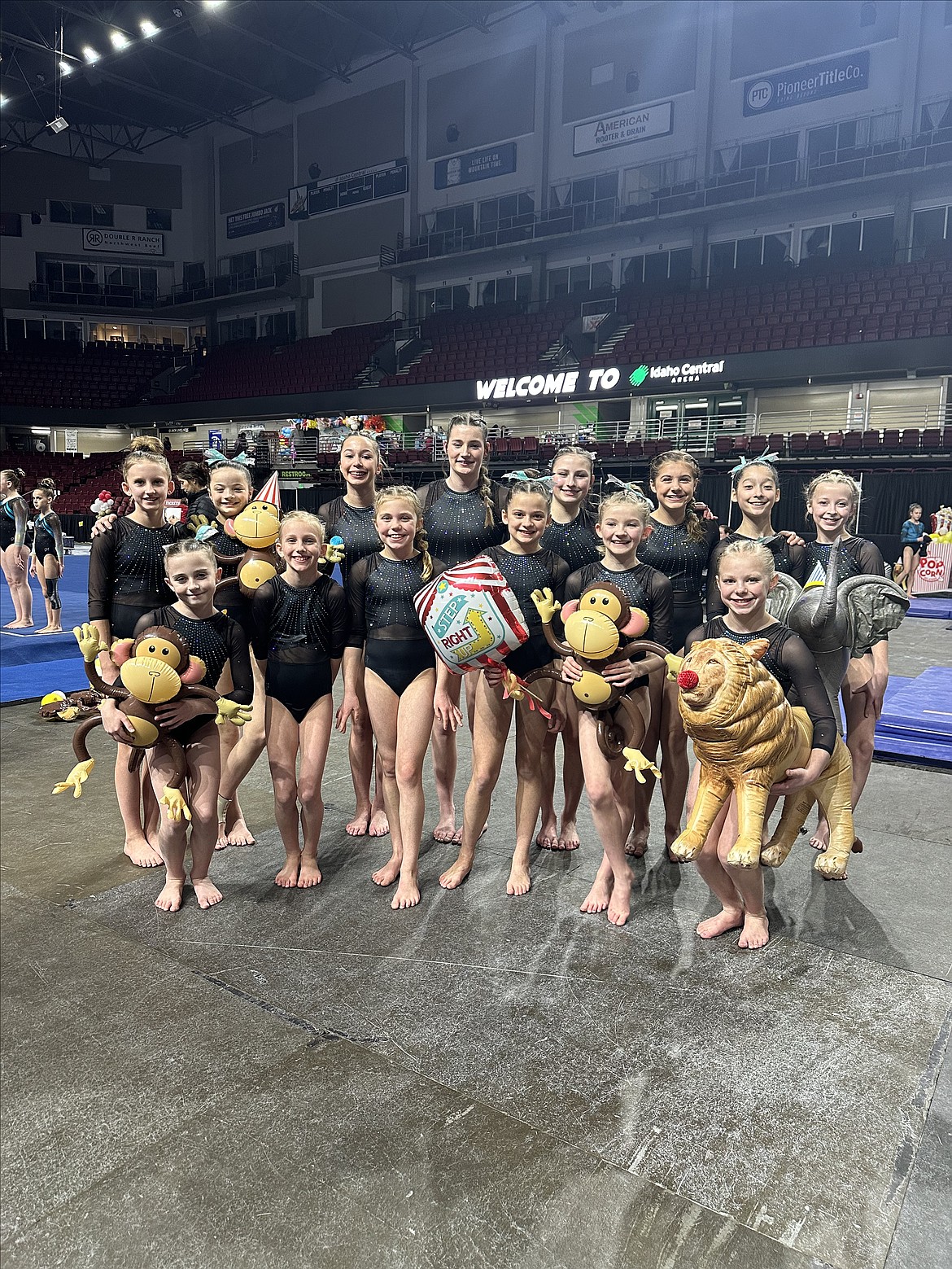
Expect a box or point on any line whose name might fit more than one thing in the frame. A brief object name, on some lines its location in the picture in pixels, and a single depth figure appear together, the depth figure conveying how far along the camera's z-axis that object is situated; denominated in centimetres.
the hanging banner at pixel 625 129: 2175
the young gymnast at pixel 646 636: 341
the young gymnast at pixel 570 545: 398
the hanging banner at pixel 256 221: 2983
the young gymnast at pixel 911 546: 1438
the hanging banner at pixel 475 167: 2448
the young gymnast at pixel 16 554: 973
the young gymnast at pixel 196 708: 333
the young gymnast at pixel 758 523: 387
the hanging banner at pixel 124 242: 3161
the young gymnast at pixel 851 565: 388
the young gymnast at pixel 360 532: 424
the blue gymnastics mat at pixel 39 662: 732
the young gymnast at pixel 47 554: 954
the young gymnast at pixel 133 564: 384
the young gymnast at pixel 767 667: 309
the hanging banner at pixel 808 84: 1916
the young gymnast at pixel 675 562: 400
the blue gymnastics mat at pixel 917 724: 569
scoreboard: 2673
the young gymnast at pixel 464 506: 389
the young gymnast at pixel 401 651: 361
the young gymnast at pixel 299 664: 363
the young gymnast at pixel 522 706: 354
